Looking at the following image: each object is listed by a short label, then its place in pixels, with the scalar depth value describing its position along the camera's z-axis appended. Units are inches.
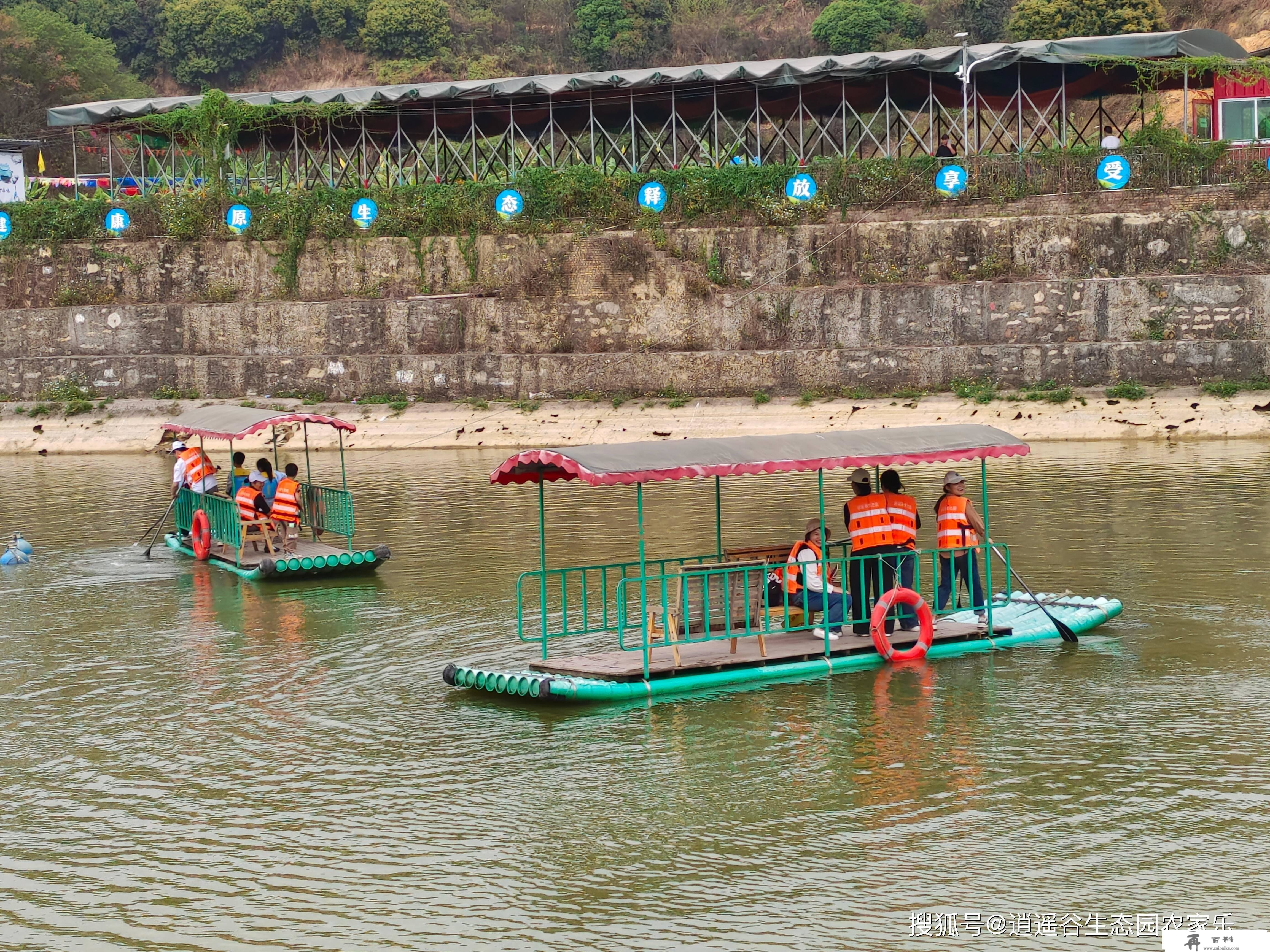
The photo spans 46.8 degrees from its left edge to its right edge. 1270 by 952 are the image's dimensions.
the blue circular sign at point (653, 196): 1556.3
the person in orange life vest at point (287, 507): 811.4
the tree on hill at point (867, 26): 2974.9
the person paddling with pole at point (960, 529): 585.0
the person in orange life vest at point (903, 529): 572.4
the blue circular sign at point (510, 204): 1599.4
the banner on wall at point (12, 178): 2062.0
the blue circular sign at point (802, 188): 1526.8
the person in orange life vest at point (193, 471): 894.4
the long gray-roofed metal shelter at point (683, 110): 1593.3
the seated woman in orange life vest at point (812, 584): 561.0
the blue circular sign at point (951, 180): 1488.7
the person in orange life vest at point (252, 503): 819.4
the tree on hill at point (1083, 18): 2519.7
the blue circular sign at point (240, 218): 1648.6
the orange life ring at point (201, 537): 860.0
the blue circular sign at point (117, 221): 1695.4
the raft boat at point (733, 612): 516.4
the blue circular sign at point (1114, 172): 1446.9
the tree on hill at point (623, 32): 3245.6
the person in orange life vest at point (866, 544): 572.4
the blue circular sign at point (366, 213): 1622.8
